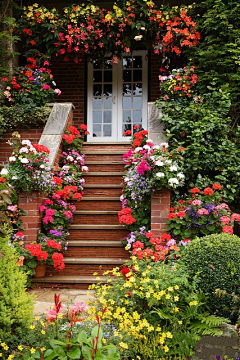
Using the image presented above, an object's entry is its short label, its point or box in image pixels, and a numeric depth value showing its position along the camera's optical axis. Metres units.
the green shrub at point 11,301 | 2.28
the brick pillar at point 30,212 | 4.48
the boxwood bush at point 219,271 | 2.87
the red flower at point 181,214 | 4.24
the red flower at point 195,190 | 4.47
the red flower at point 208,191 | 4.43
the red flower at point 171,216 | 4.31
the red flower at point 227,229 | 4.04
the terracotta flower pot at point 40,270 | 4.41
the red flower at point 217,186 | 4.53
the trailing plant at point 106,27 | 6.73
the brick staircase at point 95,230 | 4.57
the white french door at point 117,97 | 8.41
